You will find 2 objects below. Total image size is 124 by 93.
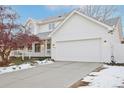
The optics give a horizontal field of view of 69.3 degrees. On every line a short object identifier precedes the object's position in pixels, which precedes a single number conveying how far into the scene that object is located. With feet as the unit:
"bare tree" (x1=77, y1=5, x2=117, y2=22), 46.88
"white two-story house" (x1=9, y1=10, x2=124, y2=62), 23.60
